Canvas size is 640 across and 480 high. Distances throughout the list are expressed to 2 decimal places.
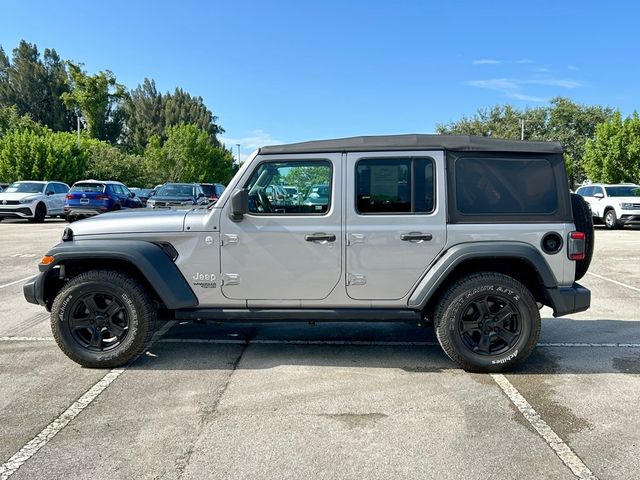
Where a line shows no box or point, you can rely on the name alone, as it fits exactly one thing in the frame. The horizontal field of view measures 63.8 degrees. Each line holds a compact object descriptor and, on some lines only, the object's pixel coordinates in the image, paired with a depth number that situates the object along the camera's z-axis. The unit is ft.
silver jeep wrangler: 14.01
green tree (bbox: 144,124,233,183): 170.30
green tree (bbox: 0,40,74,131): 240.53
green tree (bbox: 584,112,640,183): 96.89
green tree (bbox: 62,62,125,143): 207.51
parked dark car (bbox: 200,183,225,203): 73.33
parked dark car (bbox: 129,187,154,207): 106.40
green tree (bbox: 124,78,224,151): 285.84
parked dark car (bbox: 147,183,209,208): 60.34
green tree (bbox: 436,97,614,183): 165.68
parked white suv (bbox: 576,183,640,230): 59.88
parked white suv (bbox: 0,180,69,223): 63.98
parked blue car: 63.36
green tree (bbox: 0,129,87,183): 99.40
